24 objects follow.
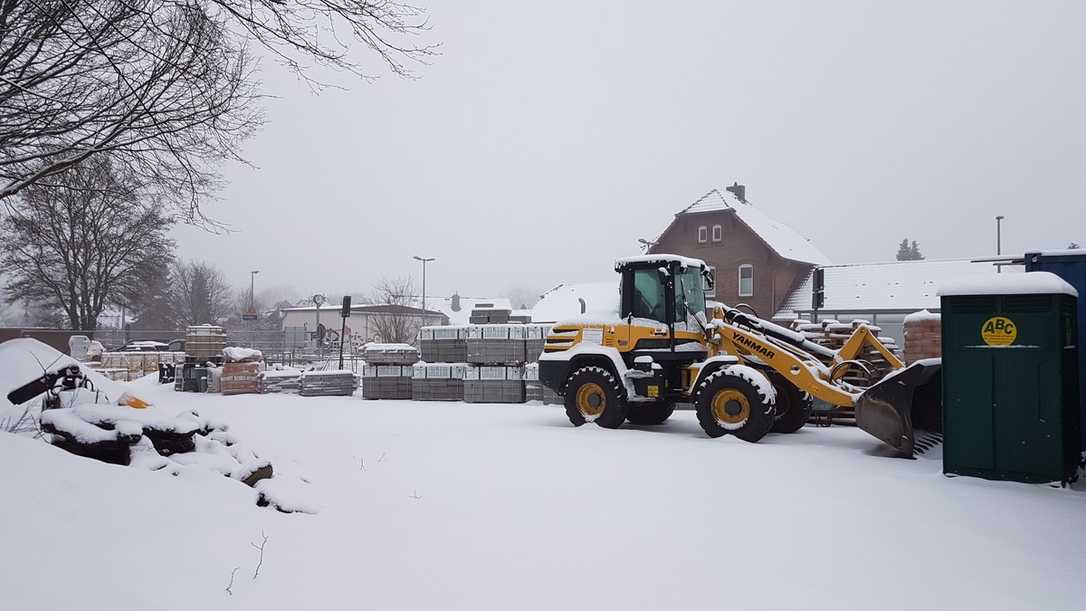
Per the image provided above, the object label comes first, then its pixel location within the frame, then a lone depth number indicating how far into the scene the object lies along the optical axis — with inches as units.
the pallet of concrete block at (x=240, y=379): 827.4
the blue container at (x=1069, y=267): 296.4
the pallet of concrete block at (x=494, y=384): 703.7
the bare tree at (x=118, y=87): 243.1
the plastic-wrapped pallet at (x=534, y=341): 704.4
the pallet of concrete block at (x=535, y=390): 691.4
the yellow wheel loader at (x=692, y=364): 394.9
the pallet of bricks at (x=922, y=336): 459.5
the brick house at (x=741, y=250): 1435.8
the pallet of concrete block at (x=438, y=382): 739.4
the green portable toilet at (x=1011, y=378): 267.9
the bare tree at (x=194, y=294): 2391.7
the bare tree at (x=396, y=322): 1274.6
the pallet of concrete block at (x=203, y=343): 874.1
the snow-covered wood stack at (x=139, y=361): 1035.3
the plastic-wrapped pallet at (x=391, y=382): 770.8
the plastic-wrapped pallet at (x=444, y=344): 748.6
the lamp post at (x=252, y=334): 1336.1
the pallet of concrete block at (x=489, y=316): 781.9
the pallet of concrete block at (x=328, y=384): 818.8
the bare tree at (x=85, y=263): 1273.4
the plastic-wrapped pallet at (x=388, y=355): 775.1
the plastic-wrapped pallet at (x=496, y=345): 708.0
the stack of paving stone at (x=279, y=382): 858.9
